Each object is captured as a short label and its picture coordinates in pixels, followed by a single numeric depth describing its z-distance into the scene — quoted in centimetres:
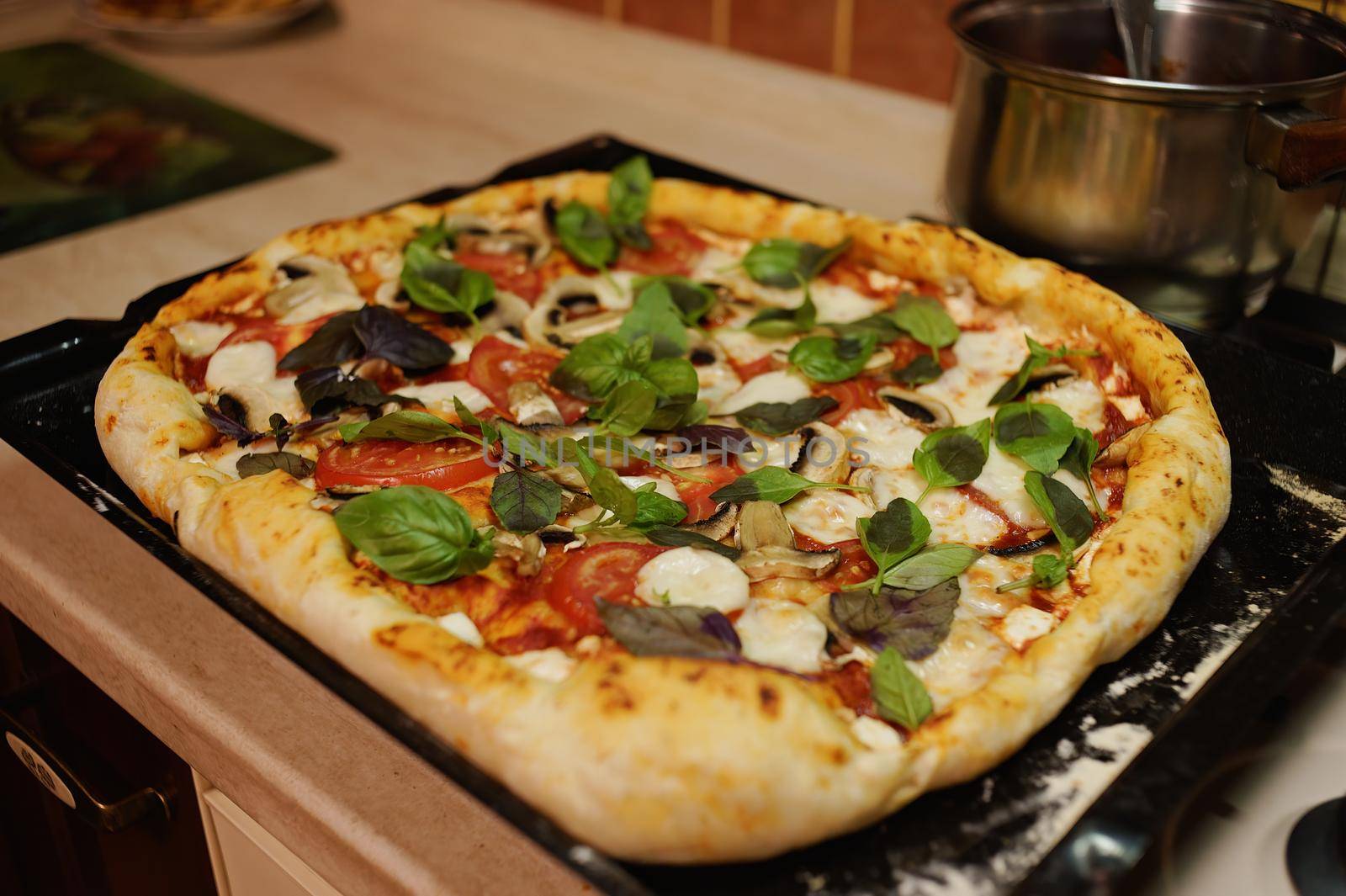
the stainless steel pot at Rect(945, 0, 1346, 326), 71
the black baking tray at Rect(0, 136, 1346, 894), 54
